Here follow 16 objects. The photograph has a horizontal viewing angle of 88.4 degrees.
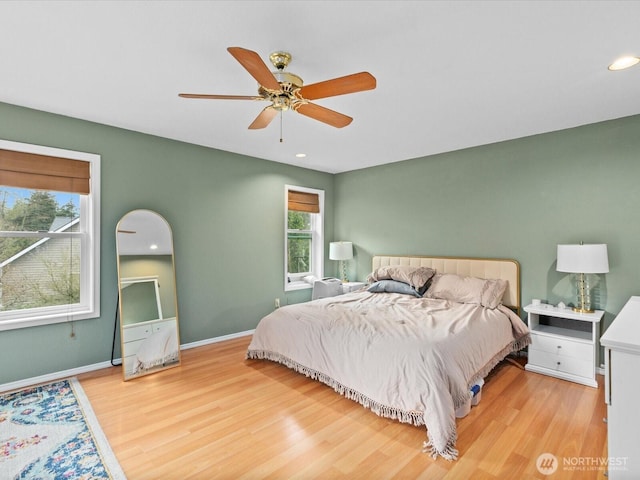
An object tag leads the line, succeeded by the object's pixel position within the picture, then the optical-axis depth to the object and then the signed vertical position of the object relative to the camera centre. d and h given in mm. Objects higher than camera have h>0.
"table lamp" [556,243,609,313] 2961 -204
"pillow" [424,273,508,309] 3557 -563
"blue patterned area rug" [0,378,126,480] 1873 -1289
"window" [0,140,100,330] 2947 +75
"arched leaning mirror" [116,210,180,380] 3297 -555
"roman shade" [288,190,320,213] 5156 +643
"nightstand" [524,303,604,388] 2980 -994
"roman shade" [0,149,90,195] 2898 +657
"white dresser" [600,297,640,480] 1440 -752
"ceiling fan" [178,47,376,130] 1770 +932
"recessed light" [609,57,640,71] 2167 +1186
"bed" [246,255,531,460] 2234 -812
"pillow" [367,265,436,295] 4113 -443
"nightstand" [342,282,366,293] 4965 -692
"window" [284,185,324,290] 5152 +105
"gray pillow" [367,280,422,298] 4085 -601
